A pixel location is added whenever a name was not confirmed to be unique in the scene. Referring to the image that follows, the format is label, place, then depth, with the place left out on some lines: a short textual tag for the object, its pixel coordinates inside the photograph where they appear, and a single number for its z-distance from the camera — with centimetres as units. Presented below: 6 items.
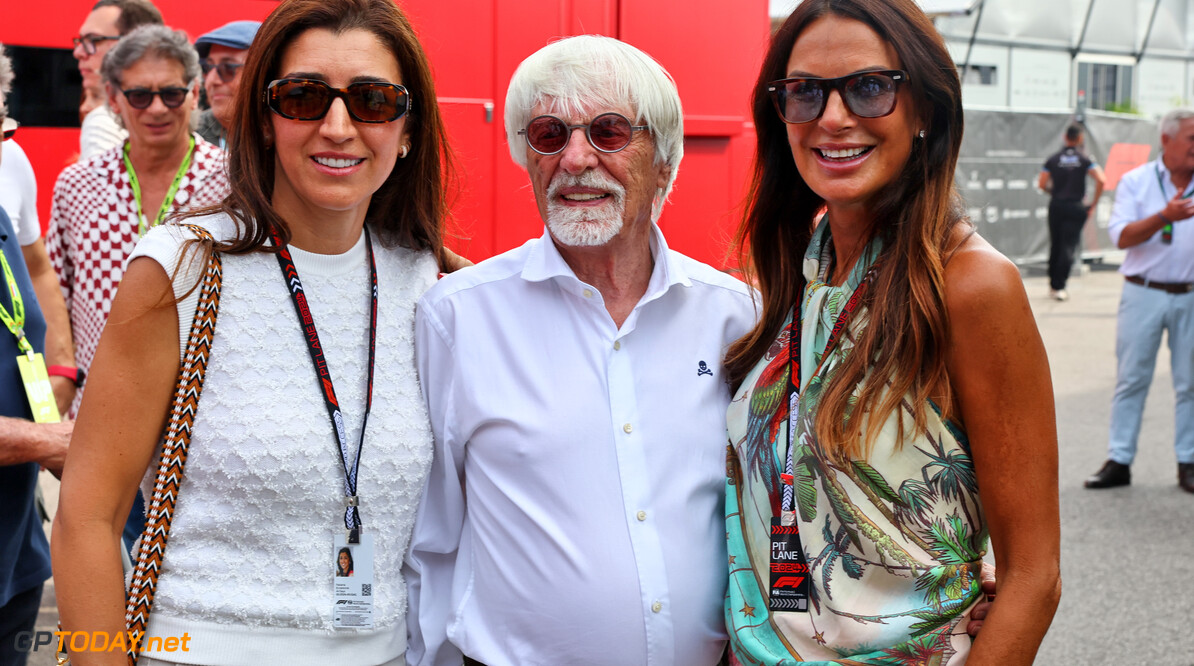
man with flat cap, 427
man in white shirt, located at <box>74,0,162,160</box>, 435
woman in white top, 192
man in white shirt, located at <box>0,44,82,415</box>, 303
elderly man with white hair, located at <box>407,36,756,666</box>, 218
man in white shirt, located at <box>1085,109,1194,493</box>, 657
